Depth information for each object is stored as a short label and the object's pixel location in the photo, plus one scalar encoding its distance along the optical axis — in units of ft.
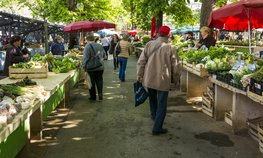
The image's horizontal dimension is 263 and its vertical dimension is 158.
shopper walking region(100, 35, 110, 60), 79.51
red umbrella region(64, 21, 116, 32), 49.29
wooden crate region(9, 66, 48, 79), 25.82
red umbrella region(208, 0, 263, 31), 24.38
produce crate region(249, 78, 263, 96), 17.22
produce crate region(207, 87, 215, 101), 25.41
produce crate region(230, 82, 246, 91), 19.29
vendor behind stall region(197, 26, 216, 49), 32.89
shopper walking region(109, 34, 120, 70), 59.36
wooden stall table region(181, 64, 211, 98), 31.83
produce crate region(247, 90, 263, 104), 17.22
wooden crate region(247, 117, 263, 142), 19.84
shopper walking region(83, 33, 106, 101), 29.86
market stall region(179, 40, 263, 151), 19.01
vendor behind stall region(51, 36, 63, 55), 47.24
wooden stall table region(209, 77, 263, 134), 20.81
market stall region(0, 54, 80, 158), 13.64
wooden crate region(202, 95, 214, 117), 25.27
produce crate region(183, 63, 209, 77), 25.93
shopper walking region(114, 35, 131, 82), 43.80
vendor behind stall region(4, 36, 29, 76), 30.07
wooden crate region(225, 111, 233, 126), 22.74
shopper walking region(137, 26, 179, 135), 20.07
